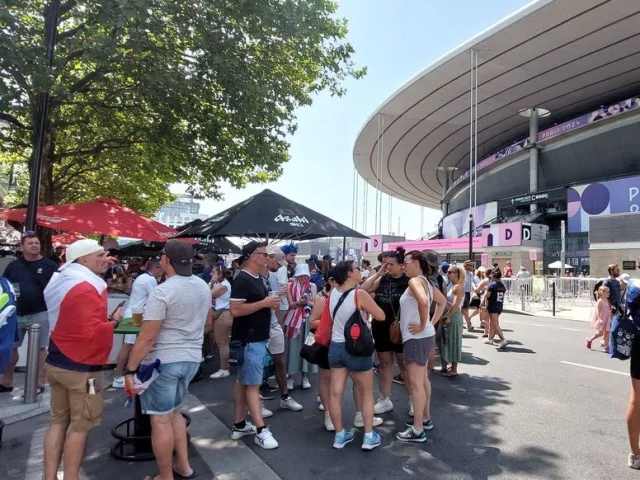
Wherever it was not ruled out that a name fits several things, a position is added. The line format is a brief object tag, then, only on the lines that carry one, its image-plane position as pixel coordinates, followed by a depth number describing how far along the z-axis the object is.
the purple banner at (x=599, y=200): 30.50
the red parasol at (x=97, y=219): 7.91
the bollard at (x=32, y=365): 4.84
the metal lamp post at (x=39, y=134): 6.01
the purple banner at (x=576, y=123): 31.23
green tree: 7.32
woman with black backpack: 3.75
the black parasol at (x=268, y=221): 6.08
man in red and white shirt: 2.84
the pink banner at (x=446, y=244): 36.41
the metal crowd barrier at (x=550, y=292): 17.42
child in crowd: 8.44
